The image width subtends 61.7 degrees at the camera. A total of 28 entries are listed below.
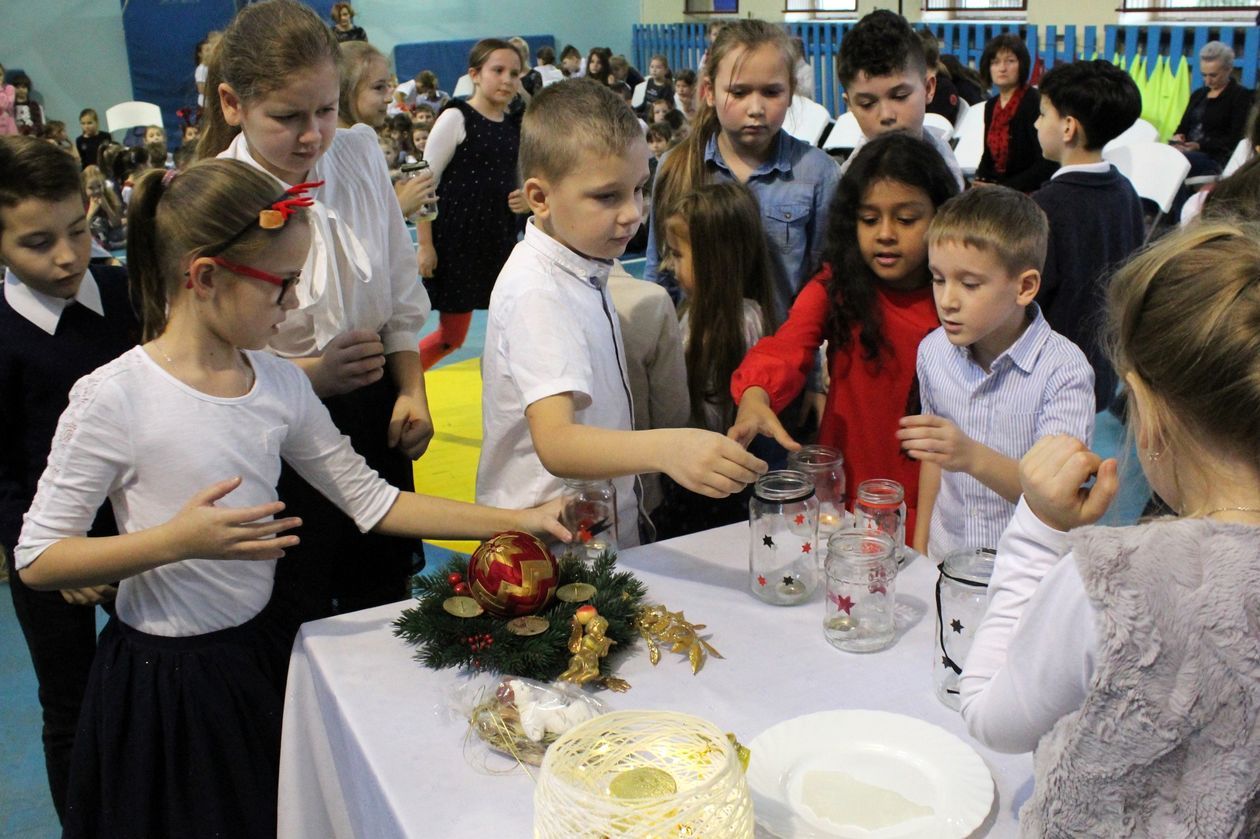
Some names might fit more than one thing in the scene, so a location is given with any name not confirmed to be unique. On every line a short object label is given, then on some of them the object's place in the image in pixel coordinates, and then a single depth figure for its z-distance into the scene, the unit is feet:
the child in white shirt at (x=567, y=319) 5.37
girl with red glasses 4.86
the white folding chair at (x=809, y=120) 24.88
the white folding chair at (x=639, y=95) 38.63
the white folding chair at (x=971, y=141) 22.67
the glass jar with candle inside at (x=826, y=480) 5.50
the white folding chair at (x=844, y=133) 24.00
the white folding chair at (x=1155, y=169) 18.17
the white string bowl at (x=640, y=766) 2.86
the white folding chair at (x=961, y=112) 24.35
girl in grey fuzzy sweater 2.67
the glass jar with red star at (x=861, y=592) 4.60
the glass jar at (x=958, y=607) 4.17
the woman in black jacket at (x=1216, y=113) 23.35
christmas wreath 4.46
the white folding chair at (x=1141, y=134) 21.72
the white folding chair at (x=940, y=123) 22.18
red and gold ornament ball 4.53
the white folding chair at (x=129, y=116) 38.17
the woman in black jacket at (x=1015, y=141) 17.92
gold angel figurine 4.36
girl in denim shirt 8.49
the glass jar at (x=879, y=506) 5.18
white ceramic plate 3.55
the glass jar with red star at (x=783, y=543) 5.02
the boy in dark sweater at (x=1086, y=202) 9.45
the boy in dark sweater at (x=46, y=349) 6.00
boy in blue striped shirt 5.90
